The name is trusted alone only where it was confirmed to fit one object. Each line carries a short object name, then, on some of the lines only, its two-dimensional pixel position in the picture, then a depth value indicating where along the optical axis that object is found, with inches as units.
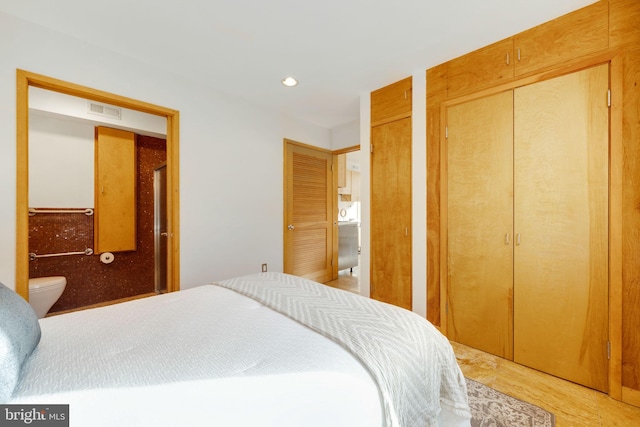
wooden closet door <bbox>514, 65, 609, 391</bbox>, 66.5
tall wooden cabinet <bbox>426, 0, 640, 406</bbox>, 62.5
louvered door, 144.3
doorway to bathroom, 72.9
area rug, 56.4
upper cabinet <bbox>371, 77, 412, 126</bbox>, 103.7
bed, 28.1
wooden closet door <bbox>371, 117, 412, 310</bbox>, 104.9
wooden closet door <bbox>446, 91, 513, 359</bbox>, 81.0
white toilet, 96.7
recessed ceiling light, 105.6
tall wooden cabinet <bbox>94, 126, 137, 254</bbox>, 126.6
